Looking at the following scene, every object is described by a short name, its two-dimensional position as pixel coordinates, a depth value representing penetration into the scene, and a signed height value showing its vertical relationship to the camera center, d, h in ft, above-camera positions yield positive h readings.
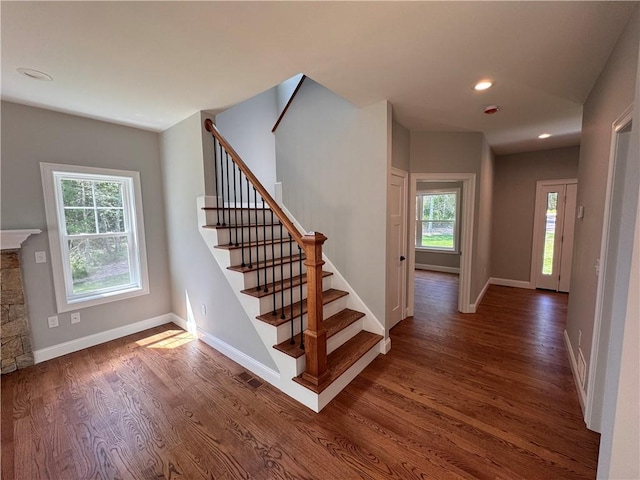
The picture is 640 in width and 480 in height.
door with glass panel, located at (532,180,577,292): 14.90 -1.30
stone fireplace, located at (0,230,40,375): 7.72 -2.73
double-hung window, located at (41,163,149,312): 8.80 -0.62
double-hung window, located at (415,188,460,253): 20.52 -0.57
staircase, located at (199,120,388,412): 6.52 -2.81
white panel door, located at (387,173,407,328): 9.92 -1.60
